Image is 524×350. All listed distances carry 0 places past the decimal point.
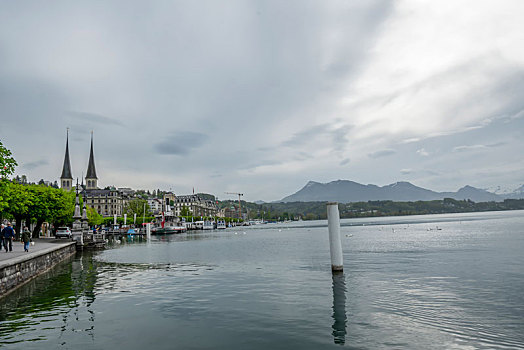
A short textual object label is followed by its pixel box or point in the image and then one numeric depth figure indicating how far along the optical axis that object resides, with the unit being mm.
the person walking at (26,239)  29188
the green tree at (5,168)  22281
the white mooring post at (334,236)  22500
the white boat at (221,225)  188362
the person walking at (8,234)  28688
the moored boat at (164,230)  122075
